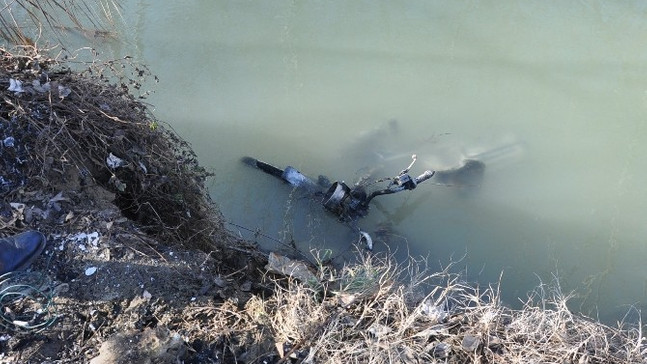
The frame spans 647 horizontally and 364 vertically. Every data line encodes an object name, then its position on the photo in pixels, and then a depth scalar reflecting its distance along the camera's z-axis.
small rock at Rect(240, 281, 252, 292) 3.01
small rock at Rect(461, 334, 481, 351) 2.76
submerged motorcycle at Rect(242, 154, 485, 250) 4.32
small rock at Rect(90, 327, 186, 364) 2.27
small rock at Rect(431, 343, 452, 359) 2.74
